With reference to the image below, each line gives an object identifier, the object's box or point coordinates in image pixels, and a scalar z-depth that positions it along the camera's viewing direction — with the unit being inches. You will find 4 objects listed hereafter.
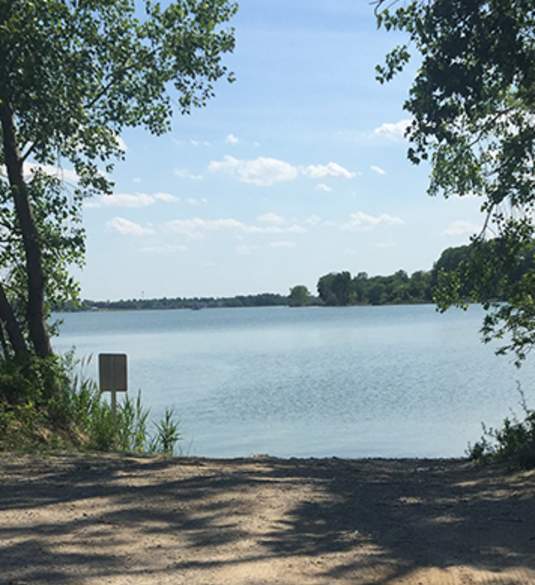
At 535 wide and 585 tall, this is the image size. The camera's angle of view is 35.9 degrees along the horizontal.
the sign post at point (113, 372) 532.7
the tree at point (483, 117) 376.8
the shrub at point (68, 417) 420.5
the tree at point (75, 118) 440.1
